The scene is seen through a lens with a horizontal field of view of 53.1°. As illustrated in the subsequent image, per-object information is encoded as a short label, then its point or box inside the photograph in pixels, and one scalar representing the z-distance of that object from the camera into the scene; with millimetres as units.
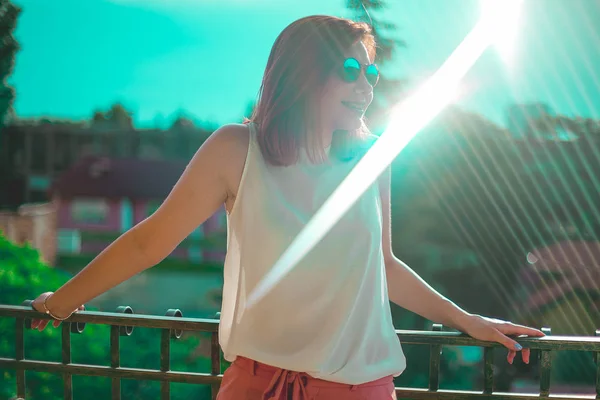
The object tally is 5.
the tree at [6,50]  16750
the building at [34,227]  18812
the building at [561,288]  13070
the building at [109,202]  20812
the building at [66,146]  19266
